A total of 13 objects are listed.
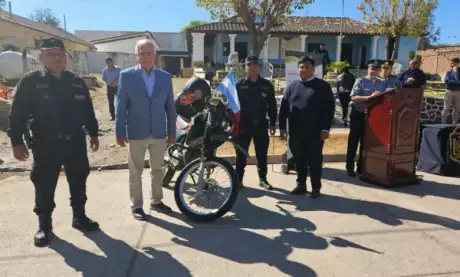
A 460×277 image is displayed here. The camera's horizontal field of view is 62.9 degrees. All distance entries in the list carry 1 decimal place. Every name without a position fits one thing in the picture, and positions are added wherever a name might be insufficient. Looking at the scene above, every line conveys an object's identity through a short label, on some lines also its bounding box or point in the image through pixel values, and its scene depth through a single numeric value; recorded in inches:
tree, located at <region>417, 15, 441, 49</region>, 2505.7
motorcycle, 155.9
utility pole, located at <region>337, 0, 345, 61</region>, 1077.6
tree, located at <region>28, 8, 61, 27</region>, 3084.4
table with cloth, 220.7
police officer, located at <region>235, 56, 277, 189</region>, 188.4
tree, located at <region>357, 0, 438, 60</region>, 759.7
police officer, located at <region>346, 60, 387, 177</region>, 209.5
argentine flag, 169.9
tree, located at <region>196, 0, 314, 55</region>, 488.4
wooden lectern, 194.9
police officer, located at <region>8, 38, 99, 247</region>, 130.1
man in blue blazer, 147.9
